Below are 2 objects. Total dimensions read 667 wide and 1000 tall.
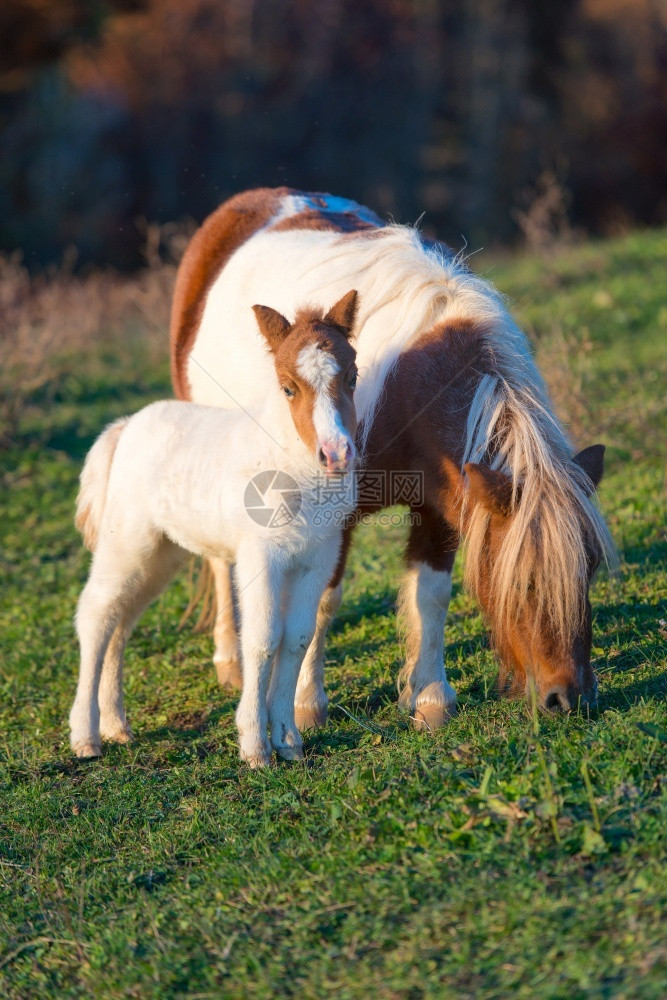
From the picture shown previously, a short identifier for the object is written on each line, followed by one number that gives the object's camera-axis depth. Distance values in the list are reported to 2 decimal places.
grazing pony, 7.73
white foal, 7.66
